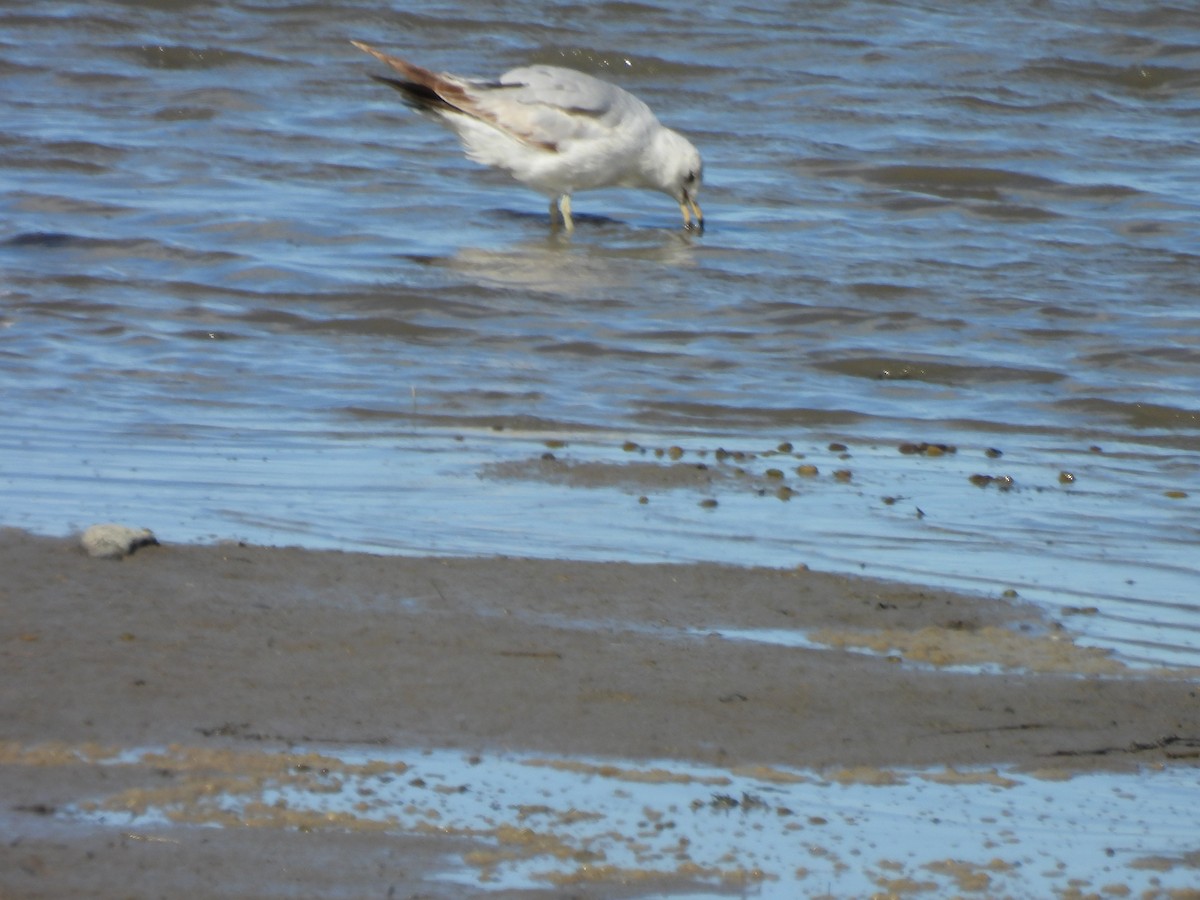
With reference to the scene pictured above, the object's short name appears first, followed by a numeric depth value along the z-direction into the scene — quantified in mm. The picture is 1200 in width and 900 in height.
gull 20547
